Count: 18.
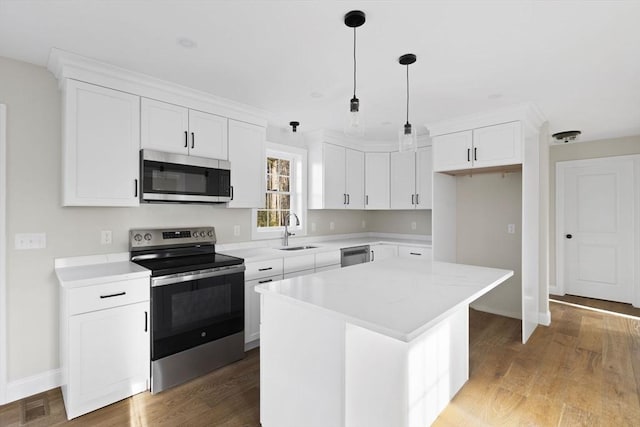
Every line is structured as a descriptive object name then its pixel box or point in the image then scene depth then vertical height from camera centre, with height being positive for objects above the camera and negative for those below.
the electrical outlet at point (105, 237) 2.65 -0.18
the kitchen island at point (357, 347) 1.47 -0.67
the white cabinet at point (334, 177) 4.30 +0.51
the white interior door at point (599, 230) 4.52 -0.24
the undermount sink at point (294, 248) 3.96 -0.42
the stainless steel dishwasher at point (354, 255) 4.09 -0.54
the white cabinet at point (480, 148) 3.26 +0.71
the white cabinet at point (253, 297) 3.02 -0.78
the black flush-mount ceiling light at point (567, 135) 4.20 +1.03
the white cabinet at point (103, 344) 2.09 -0.87
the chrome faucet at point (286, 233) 4.01 -0.23
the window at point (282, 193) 3.98 +0.27
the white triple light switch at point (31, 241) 2.31 -0.19
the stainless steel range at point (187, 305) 2.40 -0.73
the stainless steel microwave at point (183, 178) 2.64 +0.32
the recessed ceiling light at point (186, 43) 2.04 +1.10
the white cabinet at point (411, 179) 4.51 +0.49
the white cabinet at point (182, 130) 2.66 +0.74
